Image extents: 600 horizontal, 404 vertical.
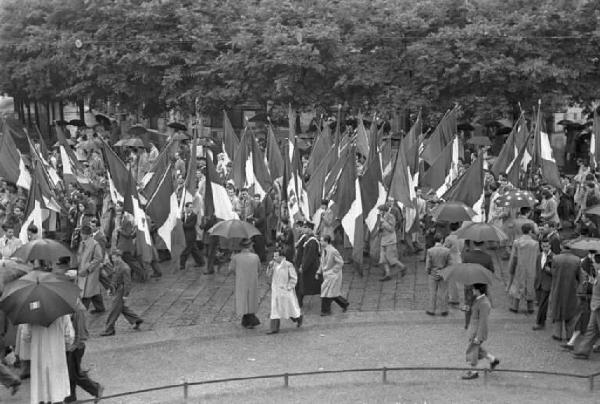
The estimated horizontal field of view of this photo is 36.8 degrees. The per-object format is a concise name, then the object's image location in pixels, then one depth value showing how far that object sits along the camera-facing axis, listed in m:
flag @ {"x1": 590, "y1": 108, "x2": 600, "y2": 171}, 22.52
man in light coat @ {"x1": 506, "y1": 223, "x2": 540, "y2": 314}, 14.97
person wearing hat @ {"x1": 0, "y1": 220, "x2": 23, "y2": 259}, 14.91
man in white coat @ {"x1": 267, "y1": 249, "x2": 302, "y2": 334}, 14.37
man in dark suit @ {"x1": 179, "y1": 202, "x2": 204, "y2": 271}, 18.58
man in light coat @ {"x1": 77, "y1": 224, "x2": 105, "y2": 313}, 15.16
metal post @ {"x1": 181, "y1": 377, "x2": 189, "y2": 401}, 11.27
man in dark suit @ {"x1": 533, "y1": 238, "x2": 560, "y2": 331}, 14.15
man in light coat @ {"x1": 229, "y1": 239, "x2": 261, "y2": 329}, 14.60
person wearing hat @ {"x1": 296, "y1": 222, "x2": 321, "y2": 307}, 15.46
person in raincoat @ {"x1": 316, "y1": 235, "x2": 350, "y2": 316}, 15.24
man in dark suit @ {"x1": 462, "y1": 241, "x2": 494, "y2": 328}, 13.98
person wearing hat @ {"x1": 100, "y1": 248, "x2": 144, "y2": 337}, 14.05
